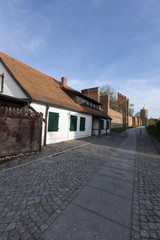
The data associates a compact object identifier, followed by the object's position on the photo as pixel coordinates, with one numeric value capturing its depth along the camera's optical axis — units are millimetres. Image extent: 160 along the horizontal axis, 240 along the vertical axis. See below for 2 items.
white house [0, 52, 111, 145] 7344
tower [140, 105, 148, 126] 83450
